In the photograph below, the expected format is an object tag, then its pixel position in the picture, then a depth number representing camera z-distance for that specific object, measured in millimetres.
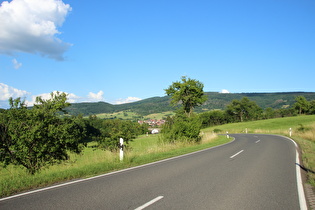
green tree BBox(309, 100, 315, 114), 92250
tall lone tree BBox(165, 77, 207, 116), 44344
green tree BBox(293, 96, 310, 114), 91938
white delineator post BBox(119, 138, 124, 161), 10172
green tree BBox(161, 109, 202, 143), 20312
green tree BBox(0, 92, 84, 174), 8477
